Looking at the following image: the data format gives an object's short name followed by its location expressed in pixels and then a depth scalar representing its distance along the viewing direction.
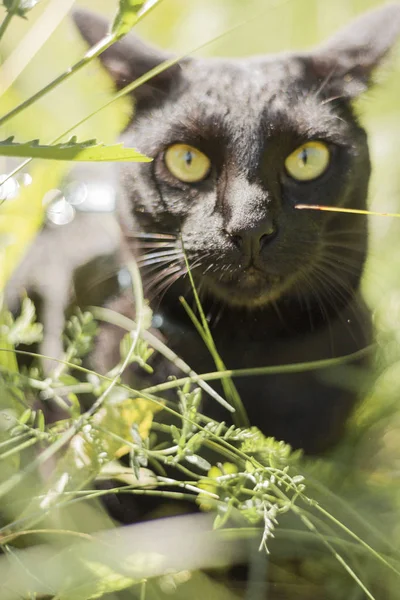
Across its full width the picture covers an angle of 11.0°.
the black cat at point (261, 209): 0.70
